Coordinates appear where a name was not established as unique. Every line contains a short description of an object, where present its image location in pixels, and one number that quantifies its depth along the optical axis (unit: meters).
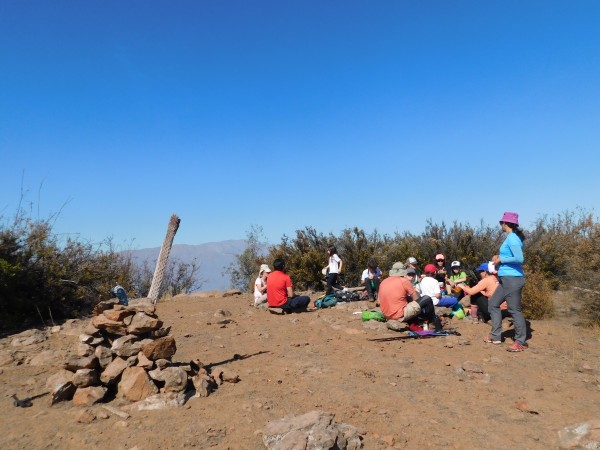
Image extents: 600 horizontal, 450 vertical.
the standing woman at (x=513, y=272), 6.70
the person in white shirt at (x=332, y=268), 11.85
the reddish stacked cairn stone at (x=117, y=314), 5.60
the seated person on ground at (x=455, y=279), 9.98
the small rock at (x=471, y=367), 5.67
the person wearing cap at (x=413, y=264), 10.24
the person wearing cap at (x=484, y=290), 8.01
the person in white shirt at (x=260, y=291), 11.19
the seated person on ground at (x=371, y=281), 11.09
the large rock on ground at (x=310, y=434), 3.54
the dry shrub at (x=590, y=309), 8.76
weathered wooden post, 8.00
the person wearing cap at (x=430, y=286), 8.71
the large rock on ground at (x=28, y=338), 8.09
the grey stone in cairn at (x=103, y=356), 5.22
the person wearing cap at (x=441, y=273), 10.45
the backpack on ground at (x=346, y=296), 11.56
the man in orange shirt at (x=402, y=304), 7.73
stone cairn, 4.90
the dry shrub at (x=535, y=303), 9.55
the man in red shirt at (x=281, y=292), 10.12
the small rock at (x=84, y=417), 4.43
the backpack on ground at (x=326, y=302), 10.91
